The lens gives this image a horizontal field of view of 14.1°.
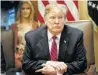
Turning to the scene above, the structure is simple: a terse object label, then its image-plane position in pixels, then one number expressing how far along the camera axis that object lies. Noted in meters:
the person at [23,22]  4.58
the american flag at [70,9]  4.89
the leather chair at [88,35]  3.97
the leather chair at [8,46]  4.18
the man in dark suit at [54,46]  3.43
